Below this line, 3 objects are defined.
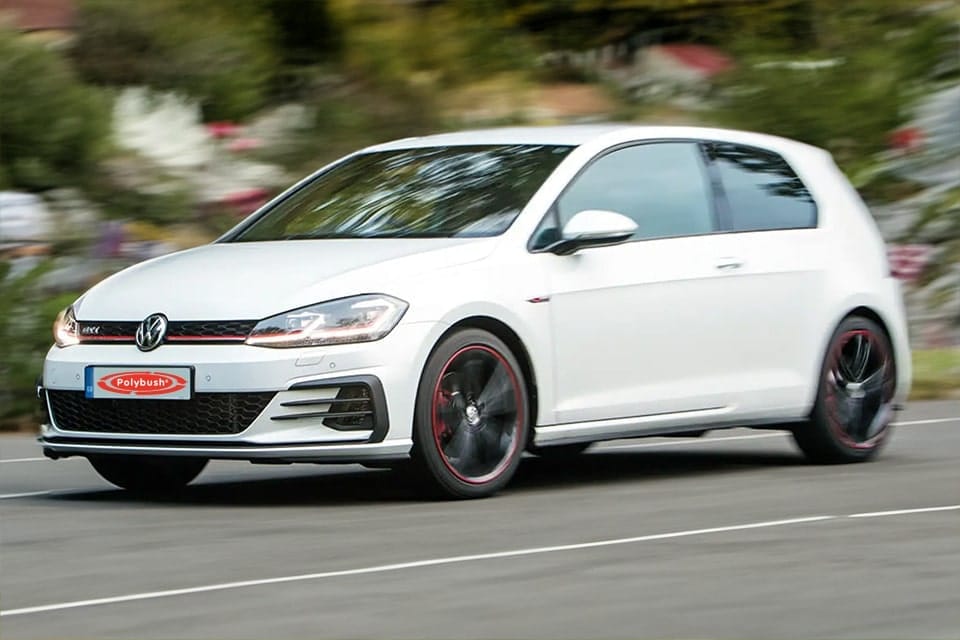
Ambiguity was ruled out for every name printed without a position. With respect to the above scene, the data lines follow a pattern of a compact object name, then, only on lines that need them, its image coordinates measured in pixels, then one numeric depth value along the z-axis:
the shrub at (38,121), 17.67
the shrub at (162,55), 19.94
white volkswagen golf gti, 8.70
